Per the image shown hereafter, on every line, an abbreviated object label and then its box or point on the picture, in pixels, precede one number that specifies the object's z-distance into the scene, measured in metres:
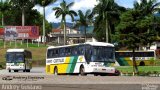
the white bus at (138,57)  75.38
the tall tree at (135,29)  44.56
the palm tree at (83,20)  112.97
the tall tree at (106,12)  91.19
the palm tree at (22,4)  101.89
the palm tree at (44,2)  95.62
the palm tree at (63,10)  96.44
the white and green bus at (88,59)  35.66
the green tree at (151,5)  88.88
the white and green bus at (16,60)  52.06
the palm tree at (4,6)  101.50
